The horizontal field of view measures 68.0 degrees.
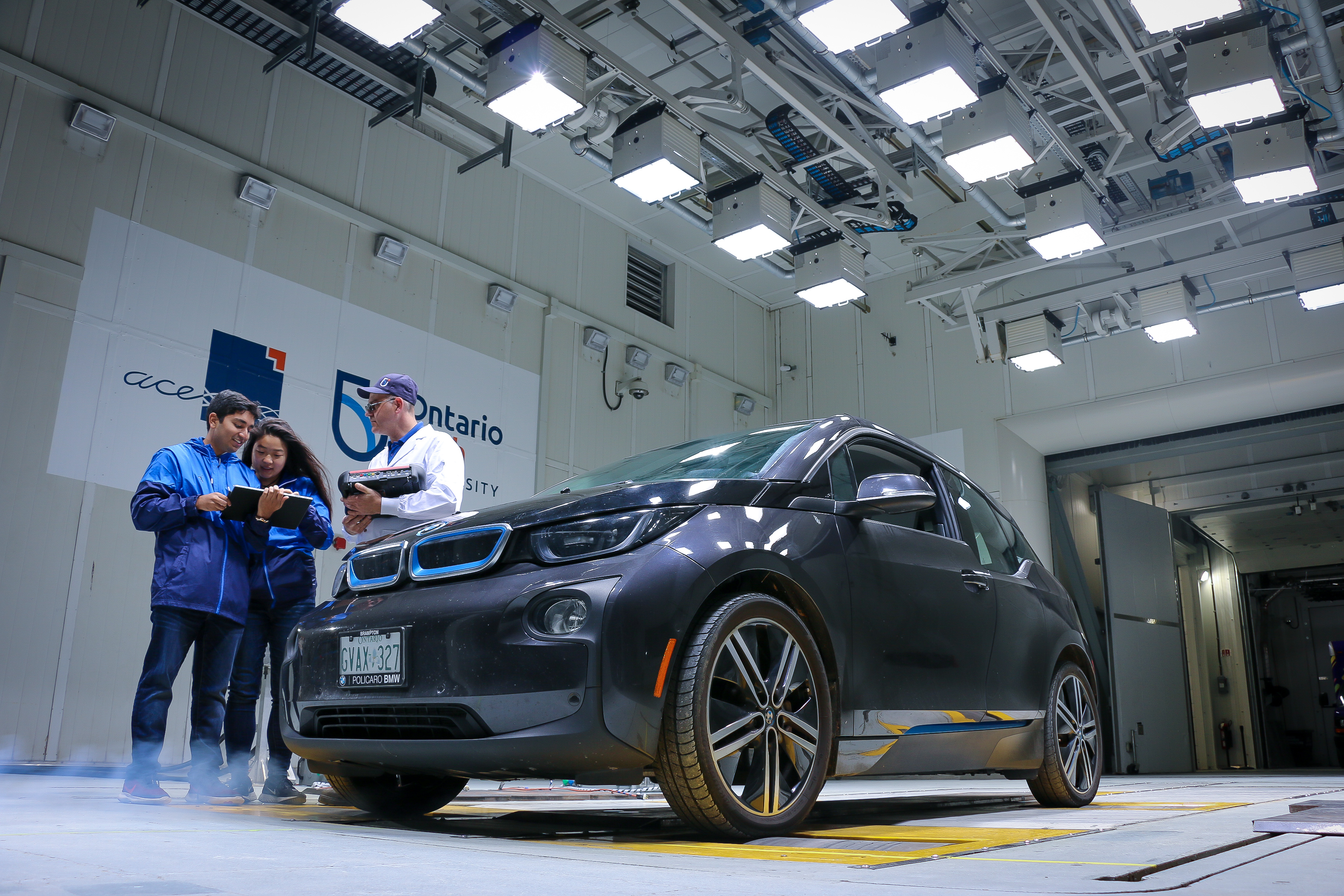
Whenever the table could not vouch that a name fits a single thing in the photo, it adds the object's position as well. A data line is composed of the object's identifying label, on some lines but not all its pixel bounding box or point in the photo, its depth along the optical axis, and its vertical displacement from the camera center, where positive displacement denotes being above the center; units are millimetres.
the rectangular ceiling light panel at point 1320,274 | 9227 +3936
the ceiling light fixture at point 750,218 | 8695 +4054
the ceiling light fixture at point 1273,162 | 7410 +3977
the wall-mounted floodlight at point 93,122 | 7145 +3866
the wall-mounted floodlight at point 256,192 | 8062 +3845
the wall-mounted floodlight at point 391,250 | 9078 +3836
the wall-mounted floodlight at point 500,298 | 10141 +3833
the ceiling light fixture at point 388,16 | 6324 +4148
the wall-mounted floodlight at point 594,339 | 11211 +3814
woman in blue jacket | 3703 +300
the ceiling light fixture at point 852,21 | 6020 +4016
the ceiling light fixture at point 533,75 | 6773 +4086
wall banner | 7055 +2477
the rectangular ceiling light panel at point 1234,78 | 6496 +4026
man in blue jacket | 3412 +246
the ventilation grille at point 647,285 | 12375 +4957
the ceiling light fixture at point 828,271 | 9555 +3971
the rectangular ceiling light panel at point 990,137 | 7359 +4078
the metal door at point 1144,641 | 11648 +725
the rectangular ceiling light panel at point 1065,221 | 8602 +4049
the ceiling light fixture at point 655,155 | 7695 +4061
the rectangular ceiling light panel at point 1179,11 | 5973 +4071
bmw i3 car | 2193 +105
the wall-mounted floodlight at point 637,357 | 11695 +3770
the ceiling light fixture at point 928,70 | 6617 +4089
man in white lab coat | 3439 +778
